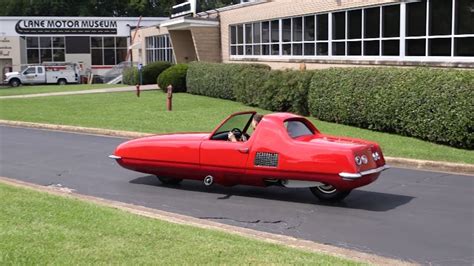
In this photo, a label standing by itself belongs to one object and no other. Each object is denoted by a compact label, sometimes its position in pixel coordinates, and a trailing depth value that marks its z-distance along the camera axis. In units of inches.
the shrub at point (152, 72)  1545.3
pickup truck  2018.9
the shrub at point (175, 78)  1234.6
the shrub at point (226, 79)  935.7
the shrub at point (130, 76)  1605.6
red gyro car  333.1
